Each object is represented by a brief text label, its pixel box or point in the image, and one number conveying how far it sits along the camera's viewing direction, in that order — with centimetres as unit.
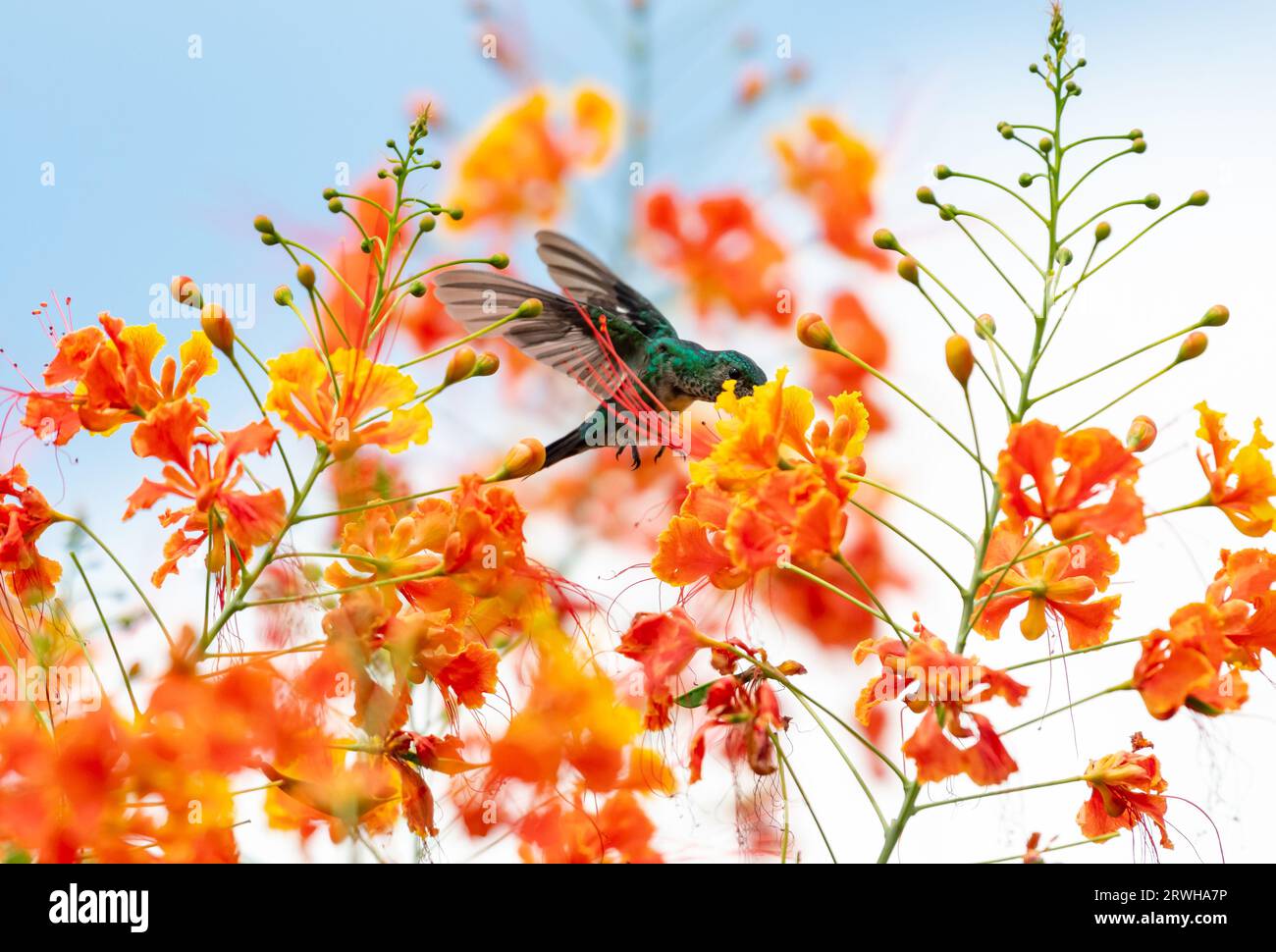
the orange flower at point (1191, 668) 123
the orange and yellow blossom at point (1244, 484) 127
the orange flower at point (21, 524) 131
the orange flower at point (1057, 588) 128
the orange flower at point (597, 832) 131
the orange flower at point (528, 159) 162
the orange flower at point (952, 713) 122
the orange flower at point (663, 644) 126
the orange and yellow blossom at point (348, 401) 128
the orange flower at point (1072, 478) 123
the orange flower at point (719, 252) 161
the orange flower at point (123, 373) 130
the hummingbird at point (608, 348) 151
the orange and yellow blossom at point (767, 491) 124
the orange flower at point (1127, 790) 127
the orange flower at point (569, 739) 131
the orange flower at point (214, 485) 127
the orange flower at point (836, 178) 162
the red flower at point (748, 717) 125
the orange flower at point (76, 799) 124
